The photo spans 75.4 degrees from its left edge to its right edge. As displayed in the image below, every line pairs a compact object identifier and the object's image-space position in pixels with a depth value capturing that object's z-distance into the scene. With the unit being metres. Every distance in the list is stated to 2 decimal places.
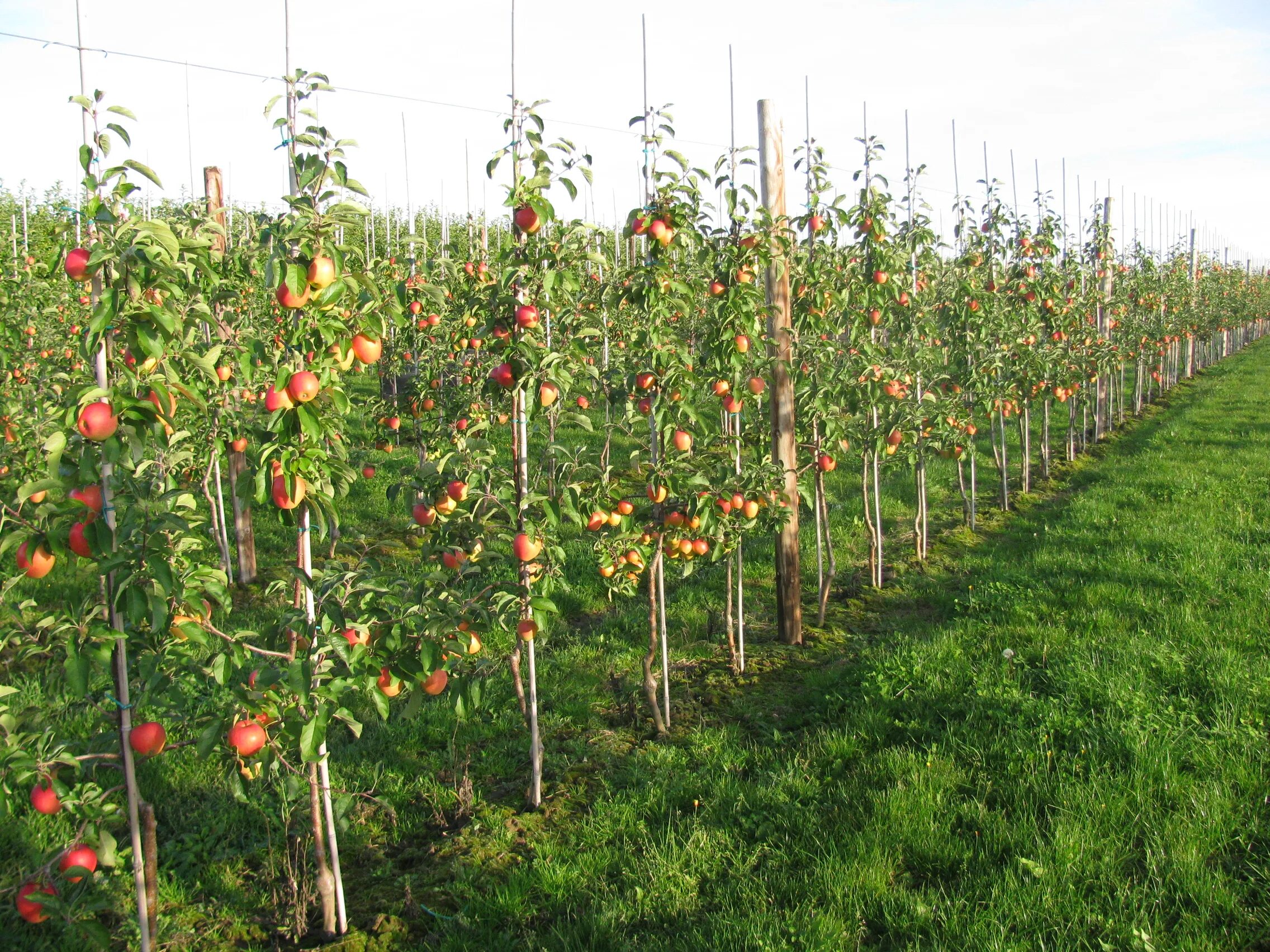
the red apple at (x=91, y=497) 2.31
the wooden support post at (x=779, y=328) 5.25
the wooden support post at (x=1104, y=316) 12.27
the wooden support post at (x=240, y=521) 6.56
